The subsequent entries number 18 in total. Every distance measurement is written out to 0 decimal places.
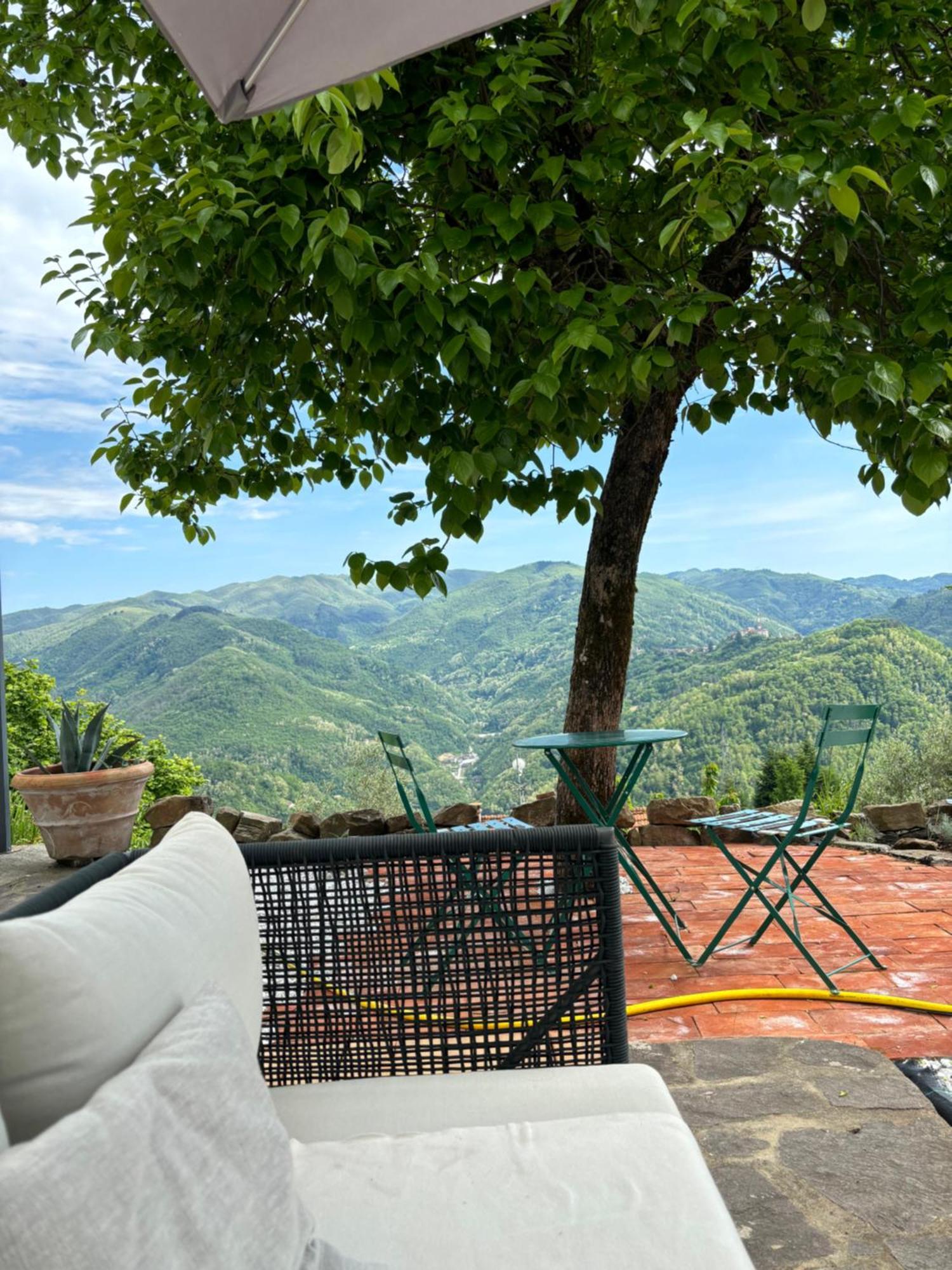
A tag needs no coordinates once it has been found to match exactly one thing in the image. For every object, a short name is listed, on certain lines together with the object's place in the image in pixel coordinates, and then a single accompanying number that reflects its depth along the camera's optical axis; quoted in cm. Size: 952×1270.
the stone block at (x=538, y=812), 566
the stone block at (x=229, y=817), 581
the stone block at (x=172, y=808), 585
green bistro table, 351
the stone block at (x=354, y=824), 573
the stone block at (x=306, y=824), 588
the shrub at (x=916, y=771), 625
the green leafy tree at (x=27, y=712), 763
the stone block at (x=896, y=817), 573
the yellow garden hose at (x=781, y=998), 303
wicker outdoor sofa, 87
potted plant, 495
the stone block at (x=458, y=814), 584
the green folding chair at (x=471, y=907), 171
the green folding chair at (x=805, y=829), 341
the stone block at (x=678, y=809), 592
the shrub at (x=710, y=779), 671
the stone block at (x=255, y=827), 570
